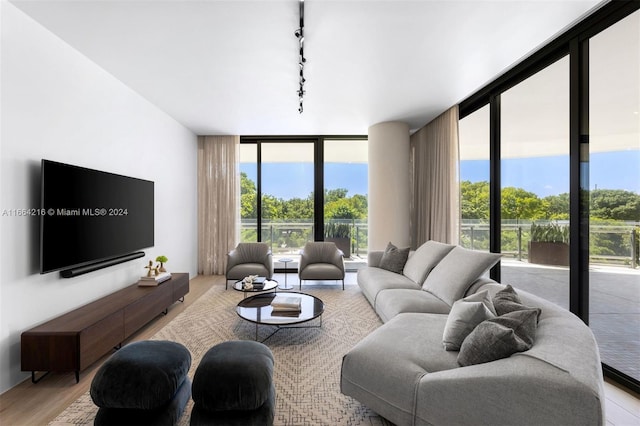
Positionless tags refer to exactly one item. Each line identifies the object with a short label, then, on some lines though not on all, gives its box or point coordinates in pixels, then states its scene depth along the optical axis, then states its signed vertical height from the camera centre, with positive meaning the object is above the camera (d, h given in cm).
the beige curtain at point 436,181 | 424 +54
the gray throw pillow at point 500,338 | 146 -66
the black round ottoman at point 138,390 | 152 -96
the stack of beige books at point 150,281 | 339 -81
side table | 461 -124
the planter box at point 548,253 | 274 -40
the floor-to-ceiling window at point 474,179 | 391 +50
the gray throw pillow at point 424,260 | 336 -57
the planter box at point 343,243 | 589 -61
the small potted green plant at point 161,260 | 358 -60
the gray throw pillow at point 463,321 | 174 -66
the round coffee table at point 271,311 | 263 -99
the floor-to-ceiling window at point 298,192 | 584 +44
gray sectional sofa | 120 -84
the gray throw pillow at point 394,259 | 401 -66
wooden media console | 209 -97
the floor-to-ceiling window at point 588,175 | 217 +35
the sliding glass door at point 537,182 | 275 +34
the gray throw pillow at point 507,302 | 181 -58
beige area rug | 181 -126
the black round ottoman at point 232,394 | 149 -96
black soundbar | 256 -53
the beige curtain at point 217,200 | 561 +26
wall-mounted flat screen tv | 236 -3
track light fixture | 220 +152
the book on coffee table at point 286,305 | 289 -94
